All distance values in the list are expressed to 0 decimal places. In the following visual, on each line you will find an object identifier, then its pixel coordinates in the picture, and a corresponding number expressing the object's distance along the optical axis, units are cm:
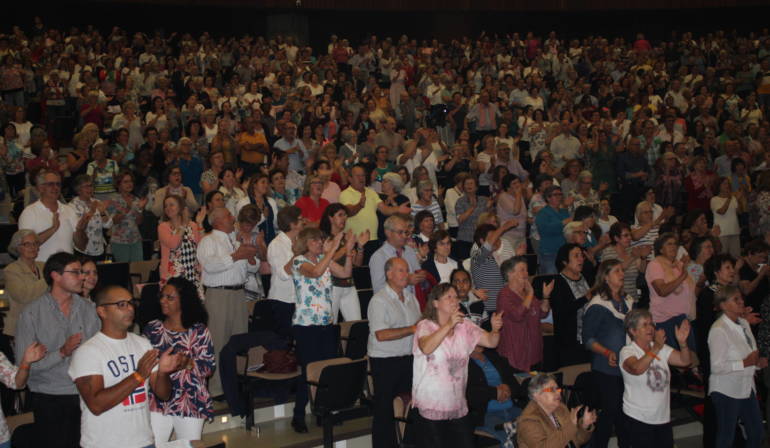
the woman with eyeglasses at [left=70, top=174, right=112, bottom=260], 779
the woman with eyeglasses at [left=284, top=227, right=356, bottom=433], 618
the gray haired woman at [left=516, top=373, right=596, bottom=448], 480
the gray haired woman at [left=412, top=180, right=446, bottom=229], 910
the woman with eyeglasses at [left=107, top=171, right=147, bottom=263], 841
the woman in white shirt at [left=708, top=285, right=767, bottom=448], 605
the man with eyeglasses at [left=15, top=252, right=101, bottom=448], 473
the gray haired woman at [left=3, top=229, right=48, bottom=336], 569
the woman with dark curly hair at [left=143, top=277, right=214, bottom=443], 474
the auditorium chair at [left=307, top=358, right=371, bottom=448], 593
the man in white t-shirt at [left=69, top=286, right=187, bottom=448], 398
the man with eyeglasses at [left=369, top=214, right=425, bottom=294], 668
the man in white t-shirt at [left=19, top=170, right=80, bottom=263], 696
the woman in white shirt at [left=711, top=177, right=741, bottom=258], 1020
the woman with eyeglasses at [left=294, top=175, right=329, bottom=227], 852
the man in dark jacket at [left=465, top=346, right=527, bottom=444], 559
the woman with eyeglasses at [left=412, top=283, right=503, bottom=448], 491
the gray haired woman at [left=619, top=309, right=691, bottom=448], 555
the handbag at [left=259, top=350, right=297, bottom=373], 641
